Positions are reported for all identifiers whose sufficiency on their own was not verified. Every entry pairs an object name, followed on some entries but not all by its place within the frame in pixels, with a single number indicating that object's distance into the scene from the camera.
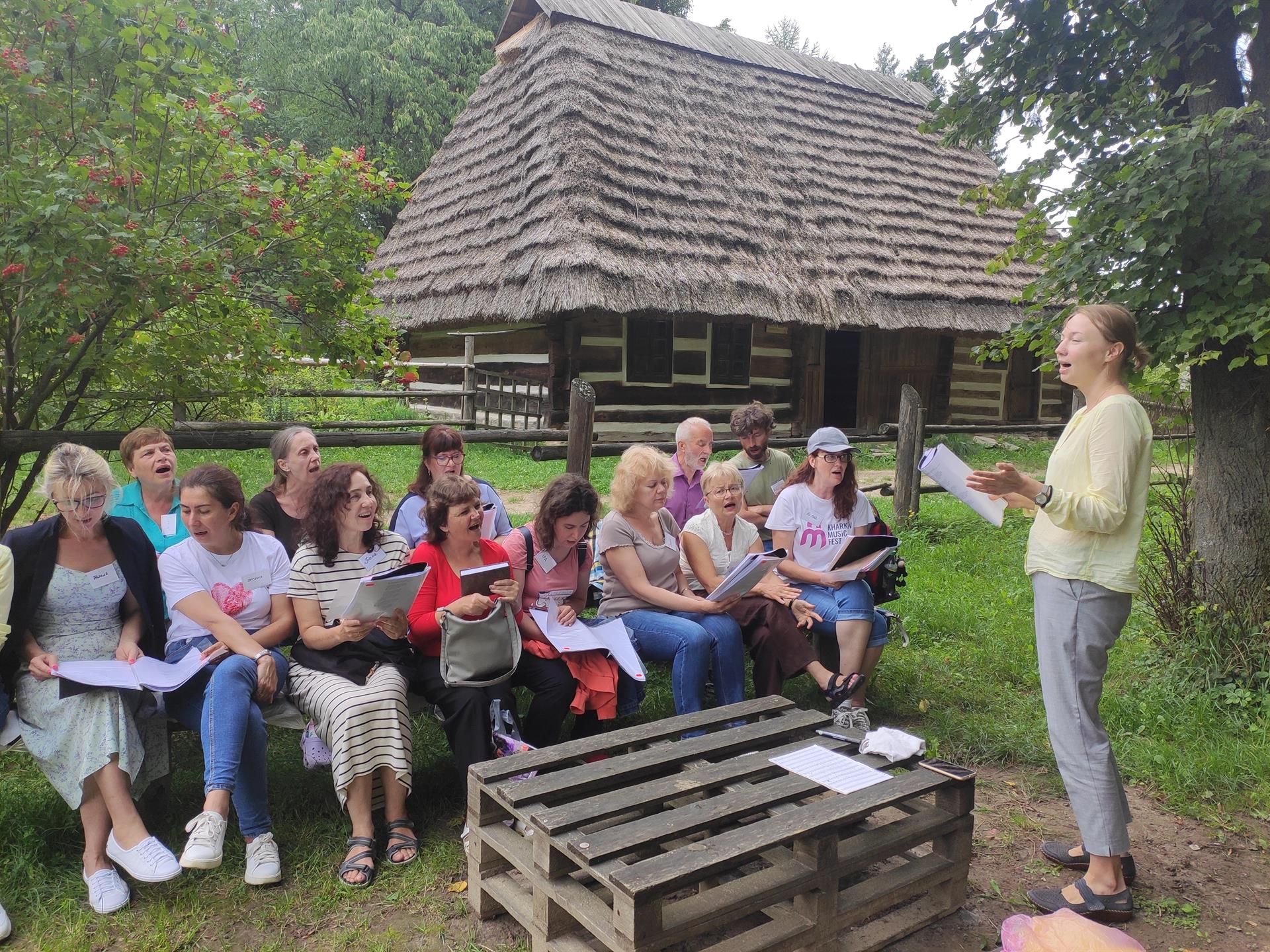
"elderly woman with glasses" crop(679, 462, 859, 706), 3.80
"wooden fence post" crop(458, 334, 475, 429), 12.22
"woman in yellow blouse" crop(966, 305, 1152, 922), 2.52
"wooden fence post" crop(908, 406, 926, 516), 7.49
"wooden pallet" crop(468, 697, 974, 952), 2.15
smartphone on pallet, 2.64
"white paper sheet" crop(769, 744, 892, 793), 2.54
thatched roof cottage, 10.23
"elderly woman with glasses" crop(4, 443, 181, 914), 2.72
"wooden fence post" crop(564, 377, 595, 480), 5.10
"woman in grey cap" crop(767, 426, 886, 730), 3.93
